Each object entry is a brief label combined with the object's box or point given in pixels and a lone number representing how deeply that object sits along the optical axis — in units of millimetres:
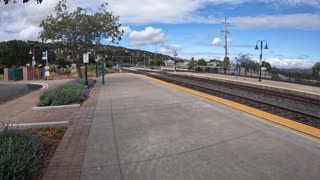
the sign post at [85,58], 15129
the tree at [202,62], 74839
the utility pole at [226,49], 42372
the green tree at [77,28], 21861
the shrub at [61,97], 8357
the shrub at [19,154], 2854
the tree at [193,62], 71403
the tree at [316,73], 21985
